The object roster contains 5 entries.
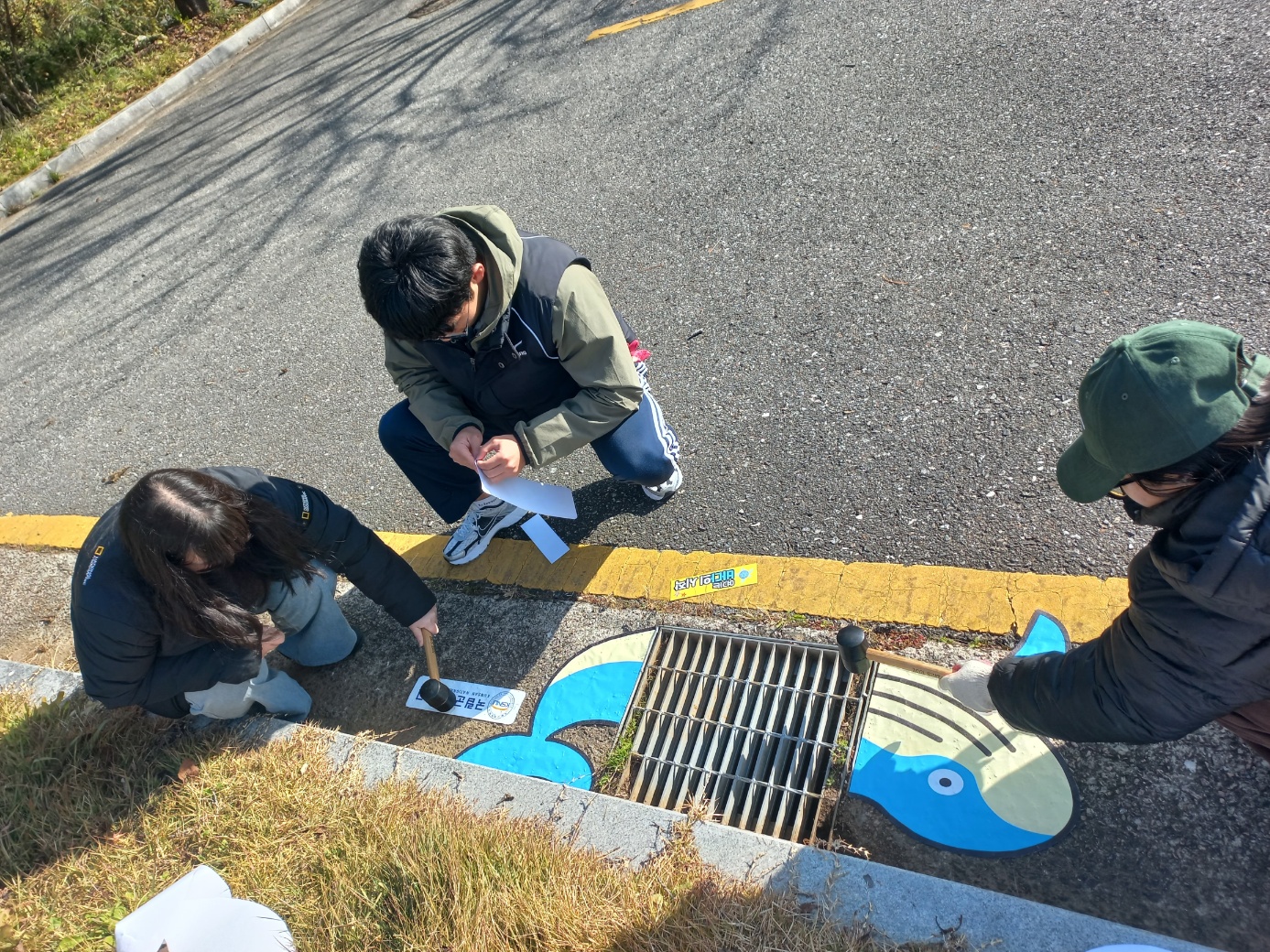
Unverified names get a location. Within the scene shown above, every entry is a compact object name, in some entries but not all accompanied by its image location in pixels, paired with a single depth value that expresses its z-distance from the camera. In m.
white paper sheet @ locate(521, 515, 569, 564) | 3.13
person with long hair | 2.17
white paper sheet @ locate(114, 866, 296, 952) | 2.04
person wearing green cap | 1.37
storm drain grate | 2.27
